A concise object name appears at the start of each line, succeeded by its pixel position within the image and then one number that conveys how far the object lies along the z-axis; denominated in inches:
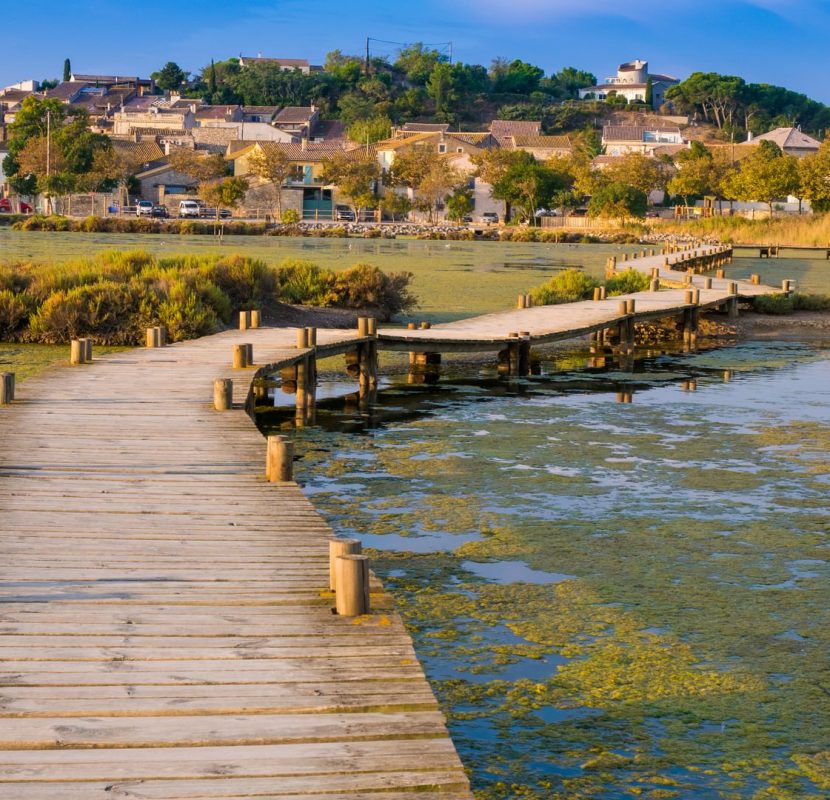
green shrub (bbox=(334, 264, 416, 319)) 1189.7
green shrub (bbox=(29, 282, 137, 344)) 931.3
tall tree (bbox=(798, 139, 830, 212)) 3533.5
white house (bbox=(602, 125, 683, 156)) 6003.9
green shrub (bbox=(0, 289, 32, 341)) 943.0
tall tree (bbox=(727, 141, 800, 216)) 3661.4
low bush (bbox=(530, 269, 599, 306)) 1270.9
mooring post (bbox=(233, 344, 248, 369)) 642.8
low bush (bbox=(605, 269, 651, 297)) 1429.6
